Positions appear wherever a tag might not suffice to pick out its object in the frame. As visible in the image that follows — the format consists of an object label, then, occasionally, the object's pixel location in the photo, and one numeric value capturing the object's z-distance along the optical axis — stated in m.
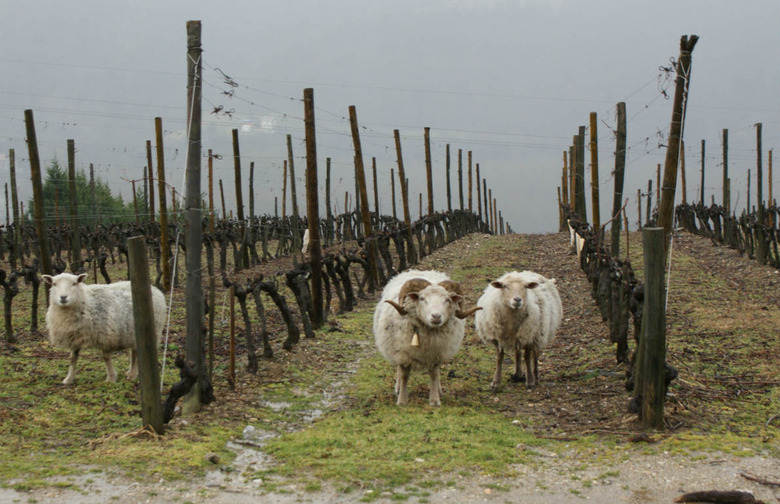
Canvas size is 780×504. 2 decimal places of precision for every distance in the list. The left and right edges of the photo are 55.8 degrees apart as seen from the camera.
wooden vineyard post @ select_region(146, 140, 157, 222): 25.65
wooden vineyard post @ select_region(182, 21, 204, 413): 8.46
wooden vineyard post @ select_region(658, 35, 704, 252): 9.80
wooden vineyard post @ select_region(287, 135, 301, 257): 27.39
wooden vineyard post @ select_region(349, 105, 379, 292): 19.69
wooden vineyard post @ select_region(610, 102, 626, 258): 17.17
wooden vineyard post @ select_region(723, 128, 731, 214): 29.97
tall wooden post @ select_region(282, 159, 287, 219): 37.09
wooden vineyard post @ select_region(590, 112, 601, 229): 20.36
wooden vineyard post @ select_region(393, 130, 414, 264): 25.09
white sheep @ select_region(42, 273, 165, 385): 10.01
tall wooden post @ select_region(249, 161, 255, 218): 30.30
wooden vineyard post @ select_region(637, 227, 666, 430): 7.08
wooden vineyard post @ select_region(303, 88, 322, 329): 14.21
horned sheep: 8.80
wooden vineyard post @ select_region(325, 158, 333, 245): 35.57
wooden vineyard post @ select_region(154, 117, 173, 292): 18.55
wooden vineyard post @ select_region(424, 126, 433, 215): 32.29
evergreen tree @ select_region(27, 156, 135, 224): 63.16
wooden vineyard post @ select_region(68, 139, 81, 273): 19.48
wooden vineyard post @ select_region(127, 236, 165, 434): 7.02
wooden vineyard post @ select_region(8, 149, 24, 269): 27.12
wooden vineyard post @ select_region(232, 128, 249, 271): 24.36
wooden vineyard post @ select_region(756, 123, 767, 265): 21.67
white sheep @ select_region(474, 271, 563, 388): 9.84
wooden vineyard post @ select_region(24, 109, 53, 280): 14.52
